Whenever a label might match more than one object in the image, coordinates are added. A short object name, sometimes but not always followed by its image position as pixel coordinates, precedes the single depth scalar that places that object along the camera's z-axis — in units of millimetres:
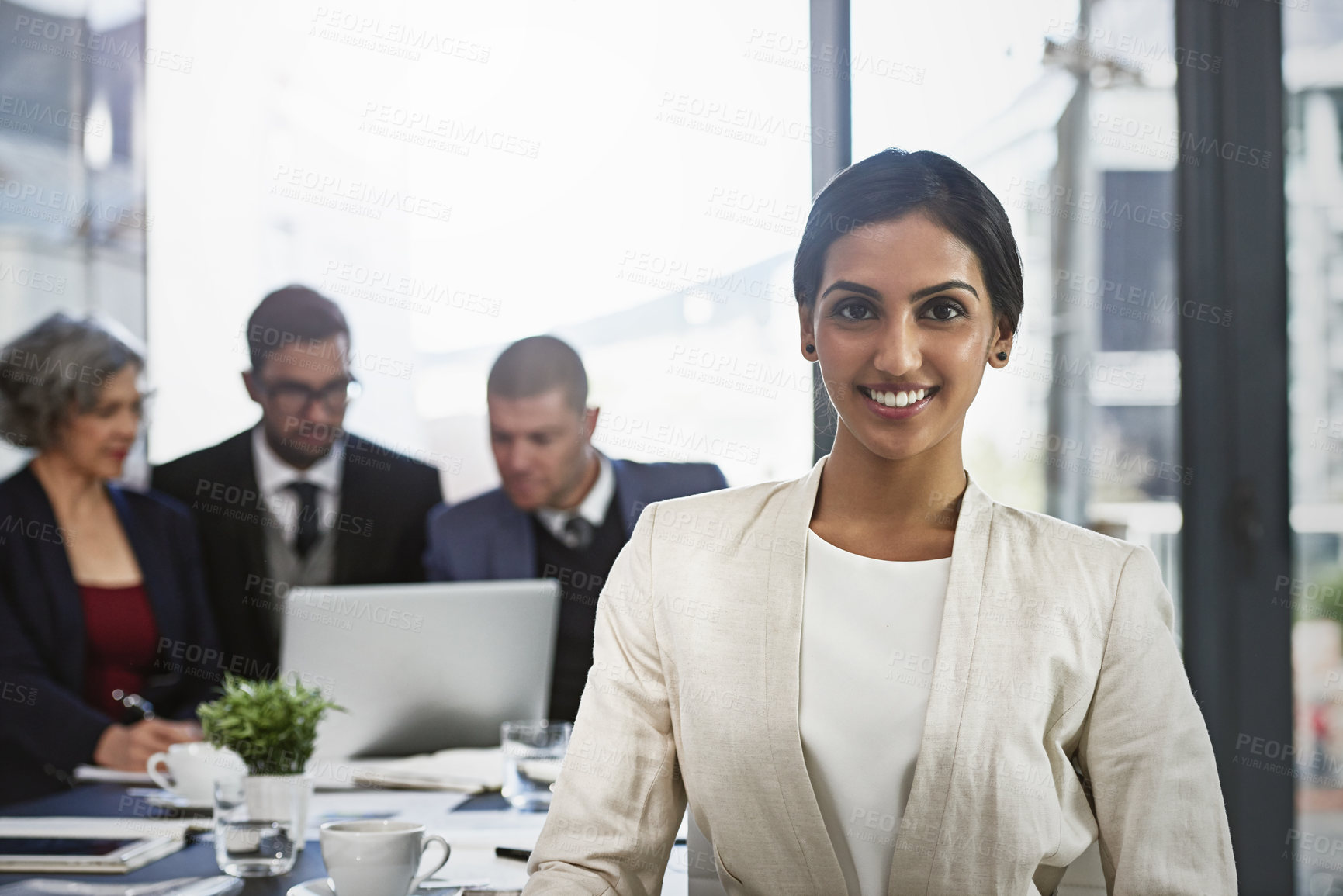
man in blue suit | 3400
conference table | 1576
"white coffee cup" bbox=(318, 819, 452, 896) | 1372
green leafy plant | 1646
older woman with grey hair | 3127
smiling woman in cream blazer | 1315
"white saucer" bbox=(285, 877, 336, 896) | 1412
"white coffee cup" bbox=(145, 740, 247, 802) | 1972
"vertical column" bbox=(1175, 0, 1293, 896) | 3025
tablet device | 1592
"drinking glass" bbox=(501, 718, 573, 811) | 1975
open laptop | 2195
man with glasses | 3430
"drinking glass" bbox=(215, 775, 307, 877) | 1593
